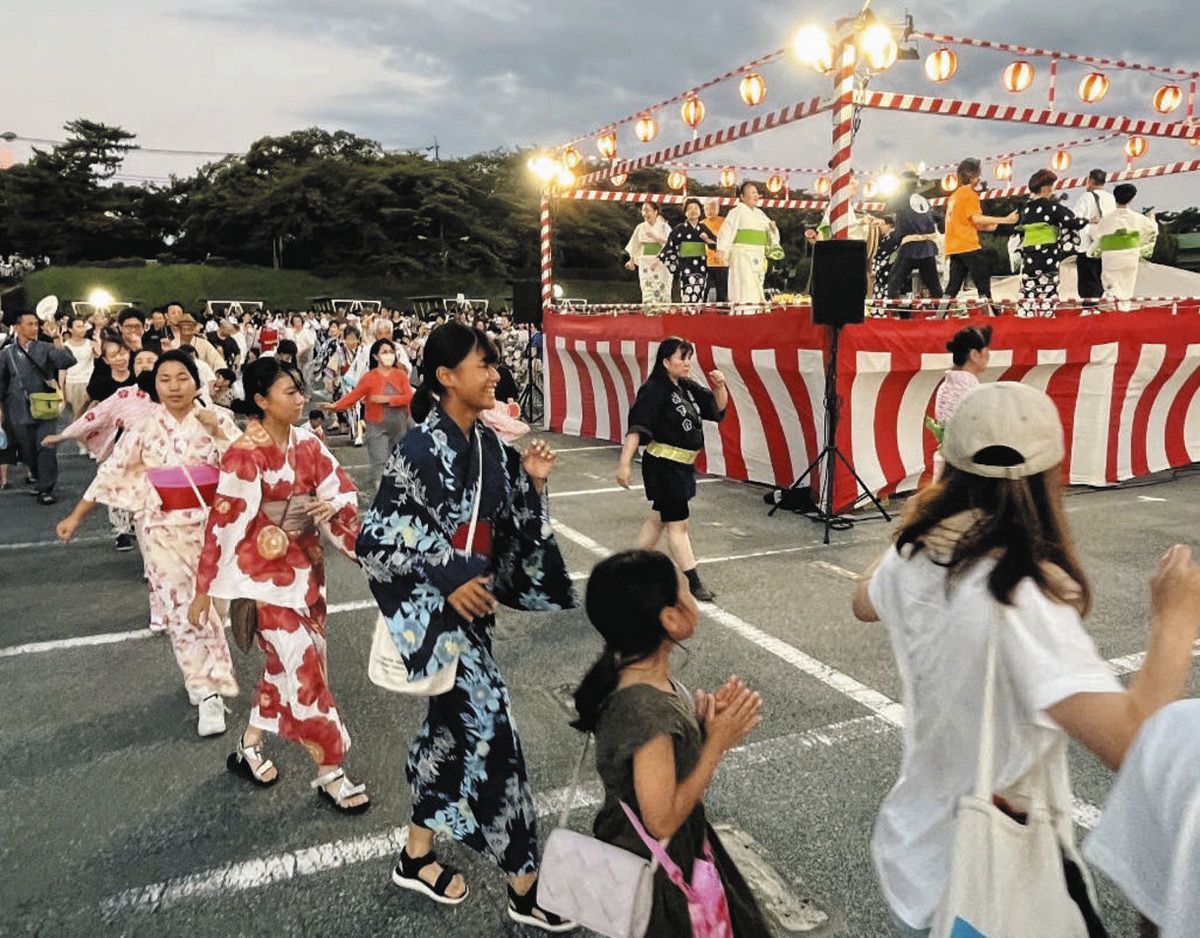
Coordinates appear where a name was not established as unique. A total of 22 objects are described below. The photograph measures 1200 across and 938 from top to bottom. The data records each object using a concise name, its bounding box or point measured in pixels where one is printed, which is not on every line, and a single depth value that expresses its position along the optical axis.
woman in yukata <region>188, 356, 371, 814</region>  3.21
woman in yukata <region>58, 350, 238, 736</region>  3.87
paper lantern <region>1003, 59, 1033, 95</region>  10.59
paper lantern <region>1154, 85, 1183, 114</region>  11.54
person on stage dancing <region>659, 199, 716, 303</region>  11.17
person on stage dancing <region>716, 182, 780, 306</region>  10.09
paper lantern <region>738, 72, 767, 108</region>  10.70
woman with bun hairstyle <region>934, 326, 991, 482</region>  5.70
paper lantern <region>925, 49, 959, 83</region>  10.52
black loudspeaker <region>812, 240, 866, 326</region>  6.50
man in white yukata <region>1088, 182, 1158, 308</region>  9.25
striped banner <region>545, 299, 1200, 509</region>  7.45
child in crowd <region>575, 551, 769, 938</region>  1.73
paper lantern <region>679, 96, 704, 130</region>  10.85
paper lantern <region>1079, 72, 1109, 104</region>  11.01
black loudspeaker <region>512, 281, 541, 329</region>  15.25
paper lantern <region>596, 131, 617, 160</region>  12.52
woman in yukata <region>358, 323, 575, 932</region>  2.41
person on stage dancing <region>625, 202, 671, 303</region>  13.03
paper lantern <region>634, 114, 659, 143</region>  12.04
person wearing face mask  8.34
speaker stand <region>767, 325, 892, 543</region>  6.93
